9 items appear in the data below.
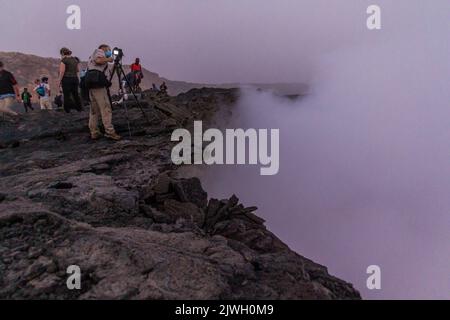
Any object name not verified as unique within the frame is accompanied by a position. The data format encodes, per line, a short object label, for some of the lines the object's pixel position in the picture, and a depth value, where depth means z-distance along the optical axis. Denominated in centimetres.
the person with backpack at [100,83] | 848
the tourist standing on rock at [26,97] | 2369
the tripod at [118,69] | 982
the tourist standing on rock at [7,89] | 1289
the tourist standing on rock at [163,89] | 1938
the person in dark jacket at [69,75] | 1189
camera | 935
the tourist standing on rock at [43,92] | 1837
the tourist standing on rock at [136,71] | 2148
